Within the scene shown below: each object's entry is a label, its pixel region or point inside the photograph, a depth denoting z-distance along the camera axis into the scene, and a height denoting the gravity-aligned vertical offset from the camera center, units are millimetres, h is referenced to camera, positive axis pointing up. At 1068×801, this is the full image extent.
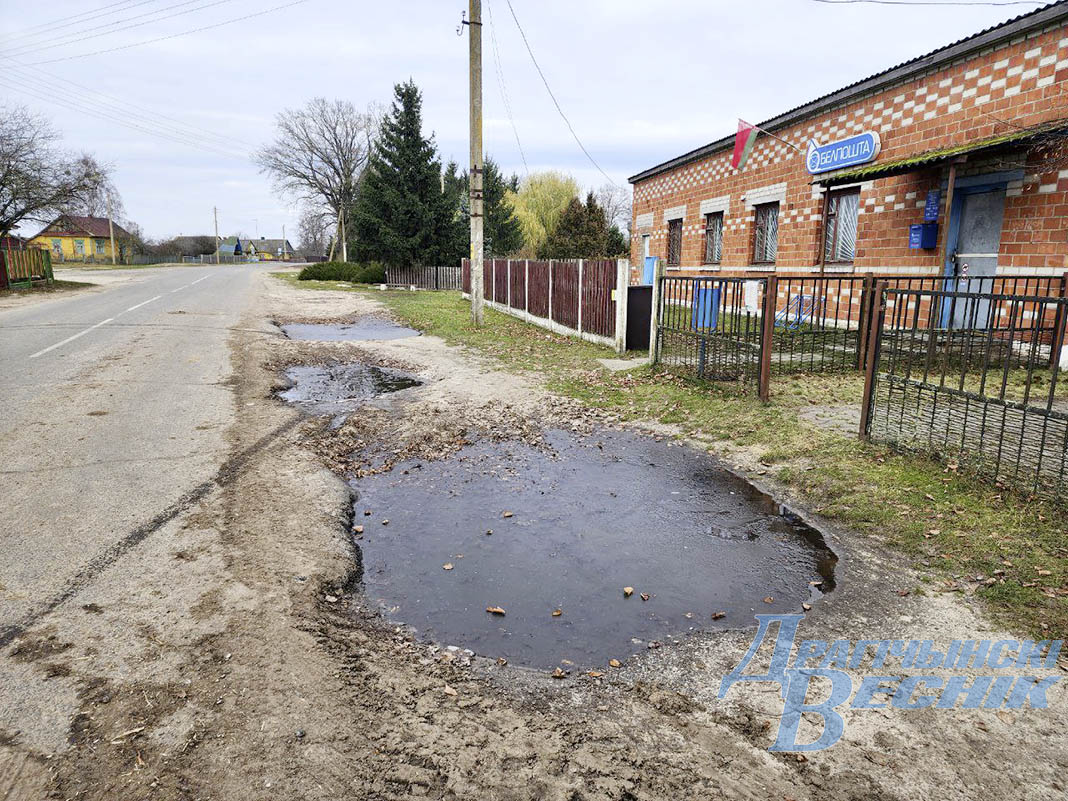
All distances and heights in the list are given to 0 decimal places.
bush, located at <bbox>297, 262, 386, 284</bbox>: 36625 +160
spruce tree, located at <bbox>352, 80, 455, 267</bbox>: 35219 +4318
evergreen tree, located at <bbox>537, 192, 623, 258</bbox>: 37719 +2542
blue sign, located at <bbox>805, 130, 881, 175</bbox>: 12836 +2633
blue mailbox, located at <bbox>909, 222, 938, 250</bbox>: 11492 +799
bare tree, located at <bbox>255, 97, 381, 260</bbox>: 59812 +10319
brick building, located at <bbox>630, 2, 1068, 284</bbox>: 9453 +1934
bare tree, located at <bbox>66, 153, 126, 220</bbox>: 28581 +4046
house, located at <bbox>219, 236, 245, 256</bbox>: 111712 +4949
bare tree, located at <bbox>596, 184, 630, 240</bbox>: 68750 +7391
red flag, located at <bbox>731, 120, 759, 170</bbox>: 14977 +3244
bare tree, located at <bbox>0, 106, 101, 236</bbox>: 25406 +3560
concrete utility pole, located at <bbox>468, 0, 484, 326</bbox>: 15672 +2808
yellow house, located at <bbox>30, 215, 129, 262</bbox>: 86750 +4295
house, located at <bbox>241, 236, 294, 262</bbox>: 130625 +5342
